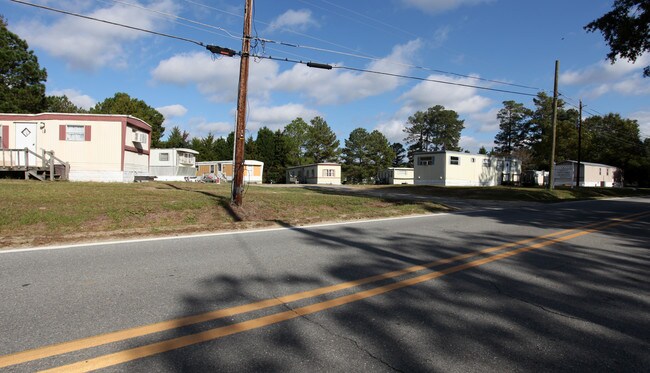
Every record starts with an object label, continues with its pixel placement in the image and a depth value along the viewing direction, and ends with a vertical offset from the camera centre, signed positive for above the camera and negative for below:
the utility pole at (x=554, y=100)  28.45 +6.11
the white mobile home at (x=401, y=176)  61.06 +0.47
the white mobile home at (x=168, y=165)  37.16 +0.70
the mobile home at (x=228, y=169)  44.25 +0.56
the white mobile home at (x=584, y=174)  50.22 +1.27
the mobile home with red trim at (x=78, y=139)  21.23 +1.69
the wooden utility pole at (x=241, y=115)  11.49 +1.76
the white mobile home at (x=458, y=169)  40.75 +1.26
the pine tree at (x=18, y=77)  38.94 +9.80
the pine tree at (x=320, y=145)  75.38 +6.17
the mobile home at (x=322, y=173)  50.25 +0.44
